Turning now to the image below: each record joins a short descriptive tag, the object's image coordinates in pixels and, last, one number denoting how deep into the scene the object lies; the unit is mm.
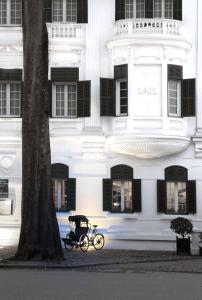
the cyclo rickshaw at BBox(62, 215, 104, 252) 26609
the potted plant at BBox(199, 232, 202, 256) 27016
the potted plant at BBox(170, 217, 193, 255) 26578
